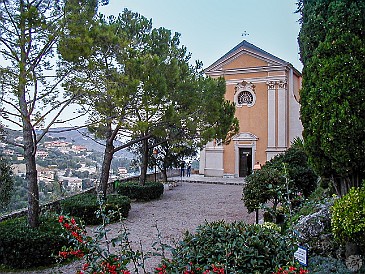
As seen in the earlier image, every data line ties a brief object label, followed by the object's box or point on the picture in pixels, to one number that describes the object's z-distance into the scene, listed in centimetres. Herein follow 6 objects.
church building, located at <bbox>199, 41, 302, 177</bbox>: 2038
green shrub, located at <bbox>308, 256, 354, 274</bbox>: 334
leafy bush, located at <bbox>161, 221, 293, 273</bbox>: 249
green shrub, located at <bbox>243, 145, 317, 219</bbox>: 708
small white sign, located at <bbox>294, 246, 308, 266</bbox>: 276
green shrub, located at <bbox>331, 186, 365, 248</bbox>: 377
